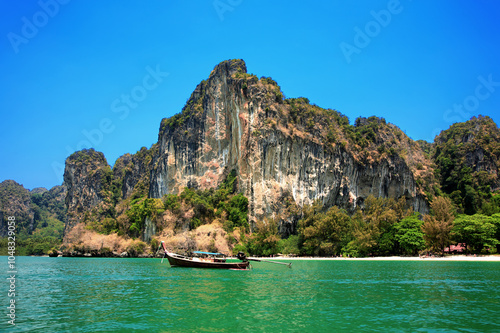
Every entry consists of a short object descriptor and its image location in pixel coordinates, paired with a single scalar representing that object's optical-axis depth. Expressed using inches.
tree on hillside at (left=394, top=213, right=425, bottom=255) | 2326.5
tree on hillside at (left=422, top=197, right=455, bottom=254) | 2224.4
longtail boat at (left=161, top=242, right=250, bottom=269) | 1702.8
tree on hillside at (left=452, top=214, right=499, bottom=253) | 2117.4
